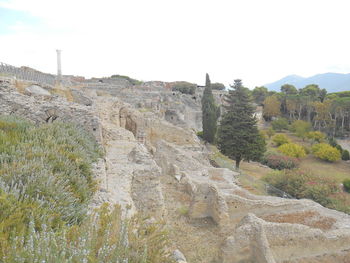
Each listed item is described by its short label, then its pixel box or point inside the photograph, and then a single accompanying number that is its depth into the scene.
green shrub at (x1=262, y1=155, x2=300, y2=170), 27.30
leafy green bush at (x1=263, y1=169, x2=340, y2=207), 15.71
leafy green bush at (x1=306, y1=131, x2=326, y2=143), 39.71
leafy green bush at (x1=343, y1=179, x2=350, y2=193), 21.73
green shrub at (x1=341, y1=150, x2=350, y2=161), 32.09
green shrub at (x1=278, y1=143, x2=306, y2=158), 32.31
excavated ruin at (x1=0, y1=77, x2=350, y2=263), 6.66
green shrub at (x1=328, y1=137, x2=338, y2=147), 34.47
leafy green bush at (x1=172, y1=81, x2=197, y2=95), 63.22
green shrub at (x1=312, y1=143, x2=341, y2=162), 30.92
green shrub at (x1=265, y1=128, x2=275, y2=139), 44.28
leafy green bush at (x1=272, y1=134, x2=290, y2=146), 38.75
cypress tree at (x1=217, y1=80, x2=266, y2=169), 22.09
